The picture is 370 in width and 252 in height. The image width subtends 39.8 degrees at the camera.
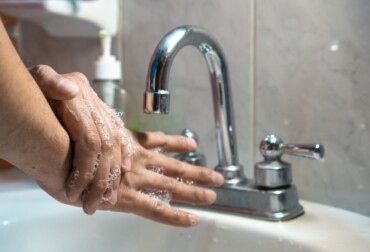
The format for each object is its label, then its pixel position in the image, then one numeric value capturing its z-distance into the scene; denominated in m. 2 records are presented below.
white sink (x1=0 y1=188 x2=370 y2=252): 0.57
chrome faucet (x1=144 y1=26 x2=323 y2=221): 0.54
